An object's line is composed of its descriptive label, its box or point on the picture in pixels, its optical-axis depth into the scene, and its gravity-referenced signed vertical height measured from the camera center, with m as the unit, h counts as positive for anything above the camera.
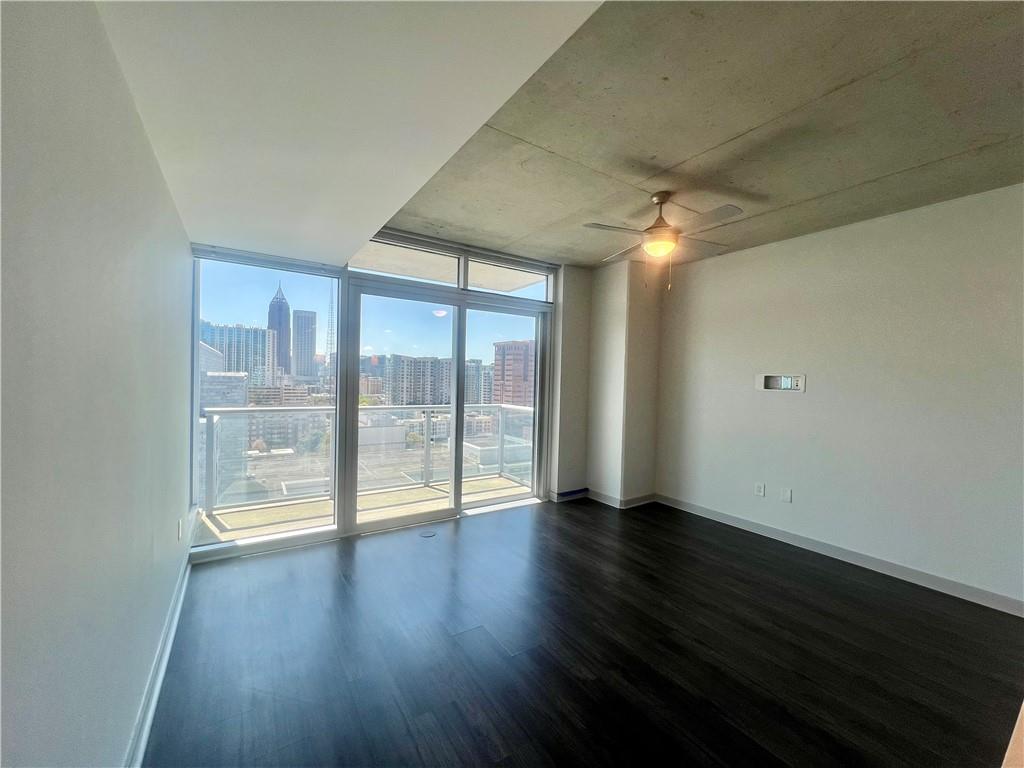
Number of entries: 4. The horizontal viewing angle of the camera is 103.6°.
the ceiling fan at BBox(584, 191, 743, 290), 2.36 +1.00
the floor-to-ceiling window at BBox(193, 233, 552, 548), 3.15 -0.09
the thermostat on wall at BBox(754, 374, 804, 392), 3.60 +0.03
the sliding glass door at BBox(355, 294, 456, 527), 3.65 -0.33
